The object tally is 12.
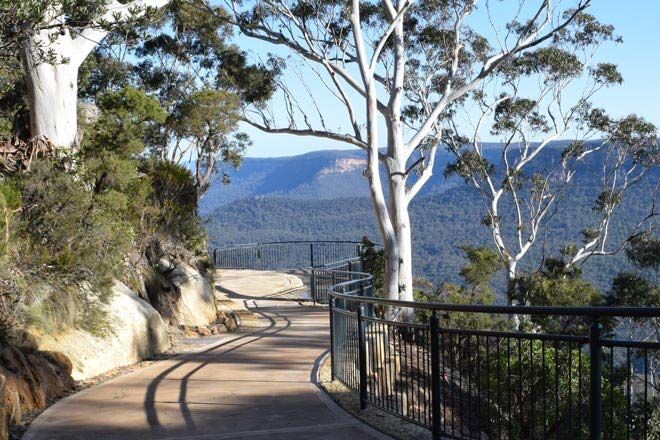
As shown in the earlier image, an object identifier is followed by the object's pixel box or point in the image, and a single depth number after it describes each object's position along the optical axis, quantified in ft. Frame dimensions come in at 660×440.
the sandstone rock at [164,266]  51.11
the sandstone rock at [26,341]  27.54
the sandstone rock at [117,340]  31.55
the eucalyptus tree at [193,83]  78.89
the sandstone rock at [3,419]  20.34
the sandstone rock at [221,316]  54.38
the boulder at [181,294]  48.98
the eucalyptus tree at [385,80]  60.75
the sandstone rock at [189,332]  47.75
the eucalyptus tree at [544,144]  100.37
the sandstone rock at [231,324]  53.06
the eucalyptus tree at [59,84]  44.73
